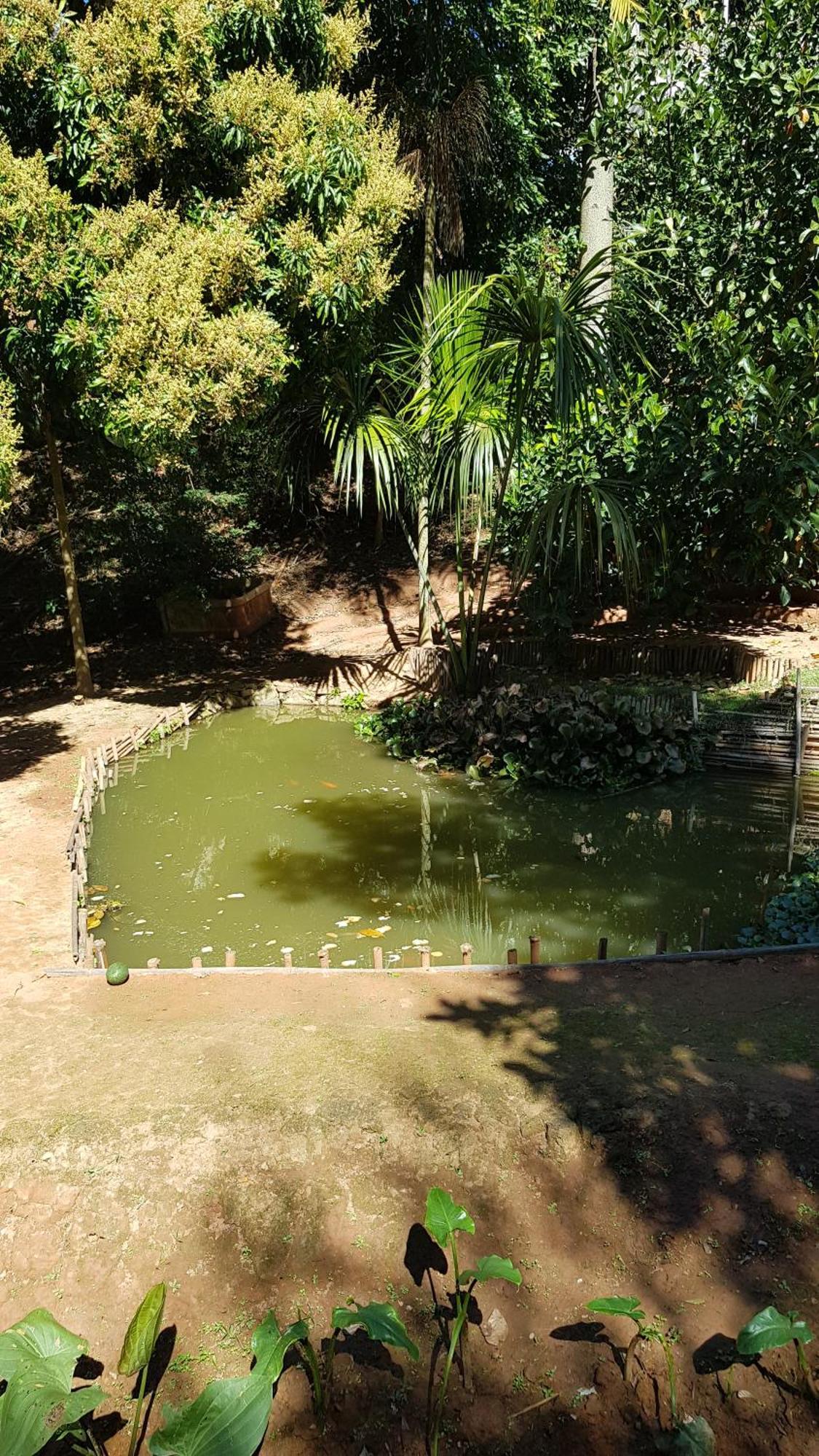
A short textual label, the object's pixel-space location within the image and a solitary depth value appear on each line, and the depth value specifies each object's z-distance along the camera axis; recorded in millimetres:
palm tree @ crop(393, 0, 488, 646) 12812
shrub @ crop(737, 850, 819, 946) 6172
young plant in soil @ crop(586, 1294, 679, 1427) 2971
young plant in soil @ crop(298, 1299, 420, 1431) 2922
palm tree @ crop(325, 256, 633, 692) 8695
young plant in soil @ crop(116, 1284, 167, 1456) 2920
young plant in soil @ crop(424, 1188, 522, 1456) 3115
